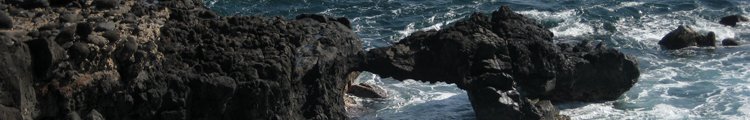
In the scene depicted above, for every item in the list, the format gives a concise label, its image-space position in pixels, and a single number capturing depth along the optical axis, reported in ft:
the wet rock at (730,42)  138.92
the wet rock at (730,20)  151.74
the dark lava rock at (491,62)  88.53
